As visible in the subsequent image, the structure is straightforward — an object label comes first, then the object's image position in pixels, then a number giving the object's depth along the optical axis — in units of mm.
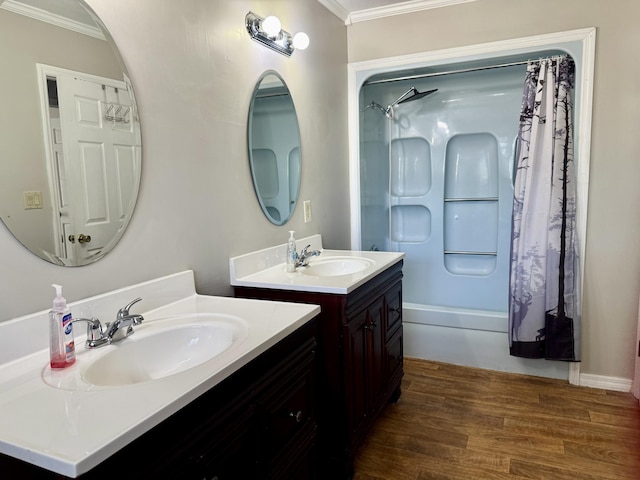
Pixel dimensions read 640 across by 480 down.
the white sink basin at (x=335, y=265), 2246
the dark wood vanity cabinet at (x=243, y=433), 806
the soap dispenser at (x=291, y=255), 2061
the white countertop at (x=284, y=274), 1735
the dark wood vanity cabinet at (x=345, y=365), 1734
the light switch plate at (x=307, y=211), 2486
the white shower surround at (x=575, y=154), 2475
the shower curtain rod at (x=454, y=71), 2639
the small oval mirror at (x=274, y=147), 2027
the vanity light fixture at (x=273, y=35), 1939
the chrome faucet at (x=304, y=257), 2146
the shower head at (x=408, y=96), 3215
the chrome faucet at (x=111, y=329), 1147
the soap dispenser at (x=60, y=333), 1002
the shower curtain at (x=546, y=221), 2531
